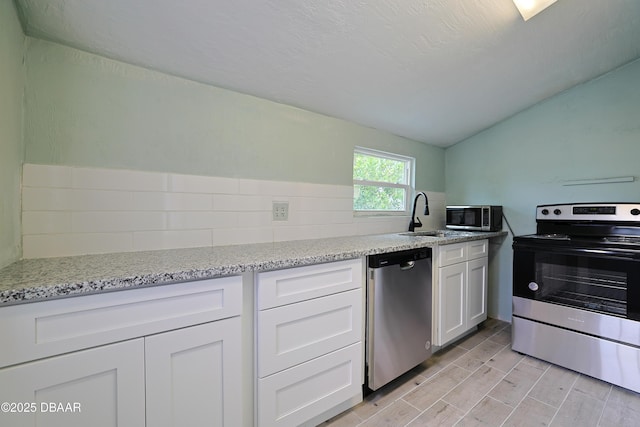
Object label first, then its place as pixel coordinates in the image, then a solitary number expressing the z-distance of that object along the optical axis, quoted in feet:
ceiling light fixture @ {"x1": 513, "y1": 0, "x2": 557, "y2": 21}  4.52
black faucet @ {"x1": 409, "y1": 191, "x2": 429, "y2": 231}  8.41
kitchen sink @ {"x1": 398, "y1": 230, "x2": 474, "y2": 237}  7.63
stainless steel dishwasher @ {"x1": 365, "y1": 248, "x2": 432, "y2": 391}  5.02
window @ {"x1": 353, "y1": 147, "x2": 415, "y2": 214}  7.77
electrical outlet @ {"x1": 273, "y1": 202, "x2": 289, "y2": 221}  5.88
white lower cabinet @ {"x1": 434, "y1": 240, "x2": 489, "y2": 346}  6.46
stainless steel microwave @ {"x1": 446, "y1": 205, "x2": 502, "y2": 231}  8.14
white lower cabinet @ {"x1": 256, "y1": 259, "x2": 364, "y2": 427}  3.80
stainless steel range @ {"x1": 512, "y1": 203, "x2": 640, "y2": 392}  5.35
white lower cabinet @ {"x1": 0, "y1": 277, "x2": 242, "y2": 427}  2.43
